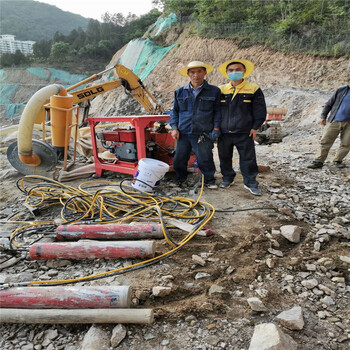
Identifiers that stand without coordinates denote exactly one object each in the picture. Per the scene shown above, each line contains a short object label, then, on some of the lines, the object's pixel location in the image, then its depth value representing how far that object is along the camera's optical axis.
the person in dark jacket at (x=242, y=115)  3.73
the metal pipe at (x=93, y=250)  2.36
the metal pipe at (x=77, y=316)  1.69
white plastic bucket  3.95
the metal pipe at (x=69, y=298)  1.78
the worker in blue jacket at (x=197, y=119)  3.89
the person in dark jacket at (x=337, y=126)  4.85
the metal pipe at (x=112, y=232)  2.69
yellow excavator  3.96
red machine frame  4.26
